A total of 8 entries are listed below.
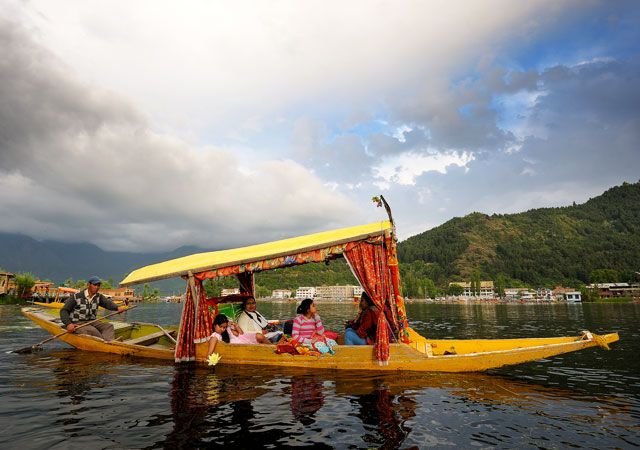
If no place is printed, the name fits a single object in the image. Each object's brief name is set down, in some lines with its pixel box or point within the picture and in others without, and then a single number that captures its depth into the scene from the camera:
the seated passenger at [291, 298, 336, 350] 10.38
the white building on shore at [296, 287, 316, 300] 167.12
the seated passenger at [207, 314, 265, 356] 11.10
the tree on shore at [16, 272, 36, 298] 68.31
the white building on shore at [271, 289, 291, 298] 165.00
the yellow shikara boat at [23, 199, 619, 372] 9.57
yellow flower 10.64
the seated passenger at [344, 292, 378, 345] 10.44
